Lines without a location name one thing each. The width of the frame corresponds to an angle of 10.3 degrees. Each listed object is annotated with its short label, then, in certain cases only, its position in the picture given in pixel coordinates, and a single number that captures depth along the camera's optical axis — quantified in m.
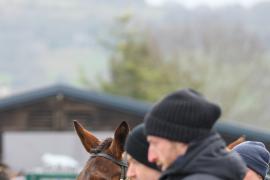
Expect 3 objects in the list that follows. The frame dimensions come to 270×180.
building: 32.53
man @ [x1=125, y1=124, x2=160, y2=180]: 6.77
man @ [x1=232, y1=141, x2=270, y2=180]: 8.62
